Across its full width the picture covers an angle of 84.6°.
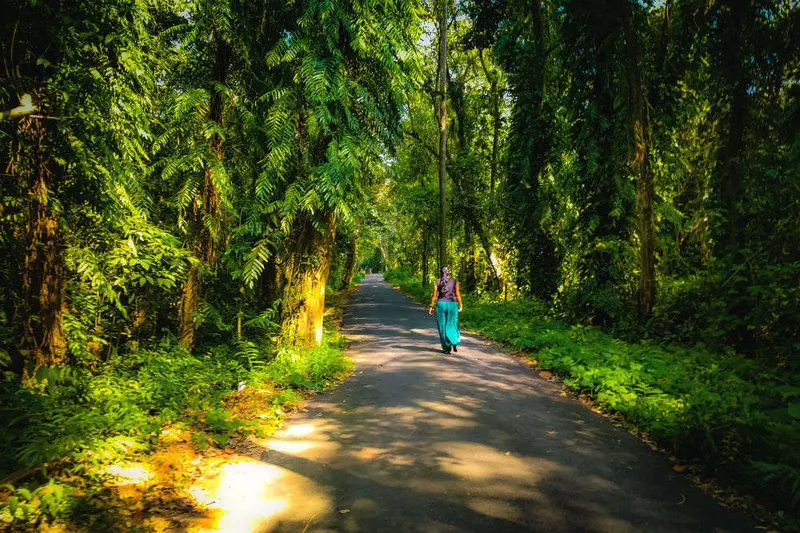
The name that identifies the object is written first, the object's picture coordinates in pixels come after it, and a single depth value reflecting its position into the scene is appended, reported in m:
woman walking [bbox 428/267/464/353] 10.22
